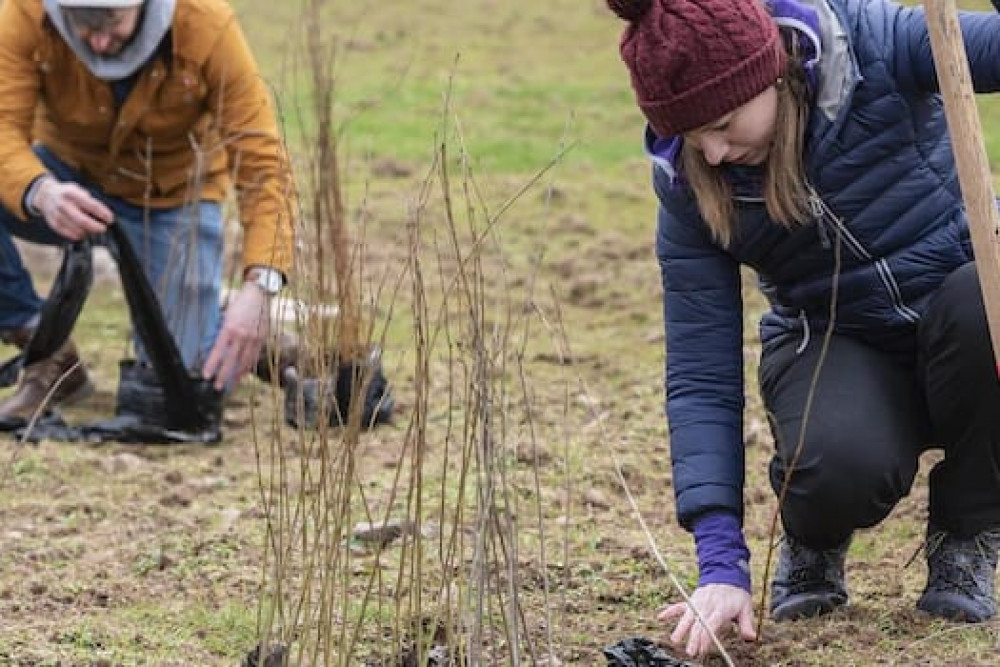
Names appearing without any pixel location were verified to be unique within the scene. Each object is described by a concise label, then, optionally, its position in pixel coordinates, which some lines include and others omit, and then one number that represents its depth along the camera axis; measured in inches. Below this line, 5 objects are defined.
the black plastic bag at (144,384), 279.7
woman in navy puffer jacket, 157.0
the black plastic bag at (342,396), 285.9
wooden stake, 133.9
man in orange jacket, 269.6
